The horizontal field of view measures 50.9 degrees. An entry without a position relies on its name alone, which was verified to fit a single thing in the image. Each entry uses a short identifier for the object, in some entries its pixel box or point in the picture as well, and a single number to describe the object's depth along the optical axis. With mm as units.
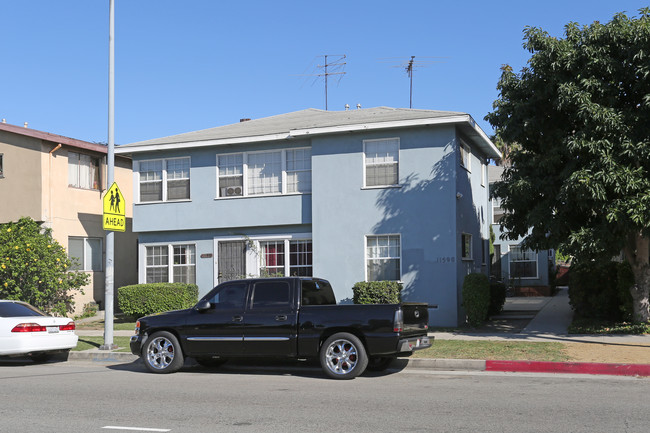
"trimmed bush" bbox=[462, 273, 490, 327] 17688
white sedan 13500
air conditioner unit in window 21859
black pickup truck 11375
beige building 22922
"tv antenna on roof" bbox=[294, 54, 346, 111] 26297
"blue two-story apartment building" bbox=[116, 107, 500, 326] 19172
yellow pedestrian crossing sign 15008
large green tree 14422
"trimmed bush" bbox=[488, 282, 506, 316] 21969
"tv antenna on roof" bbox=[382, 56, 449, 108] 24941
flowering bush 21312
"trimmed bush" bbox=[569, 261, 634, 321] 17453
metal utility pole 15109
